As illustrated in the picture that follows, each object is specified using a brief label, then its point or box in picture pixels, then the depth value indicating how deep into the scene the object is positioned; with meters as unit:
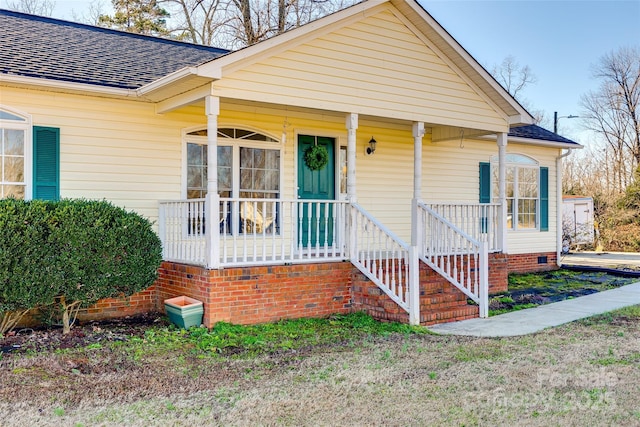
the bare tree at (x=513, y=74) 34.09
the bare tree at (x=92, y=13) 22.56
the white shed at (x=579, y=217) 23.51
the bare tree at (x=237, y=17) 20.03
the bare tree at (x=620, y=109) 30.02
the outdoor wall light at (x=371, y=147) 10.70
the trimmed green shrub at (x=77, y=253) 6.35
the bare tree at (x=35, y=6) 21.50
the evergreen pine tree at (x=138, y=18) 21.34
